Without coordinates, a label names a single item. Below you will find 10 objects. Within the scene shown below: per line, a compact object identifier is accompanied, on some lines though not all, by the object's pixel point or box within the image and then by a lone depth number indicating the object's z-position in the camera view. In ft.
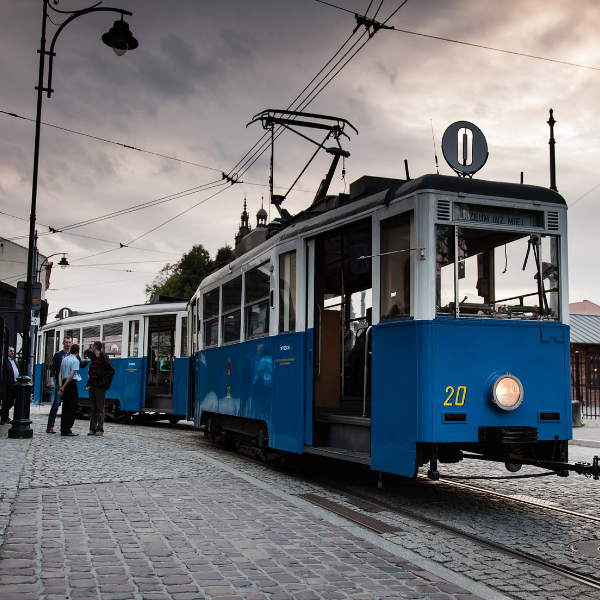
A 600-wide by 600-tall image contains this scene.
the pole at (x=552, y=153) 49.62
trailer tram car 54.60
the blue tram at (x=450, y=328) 20.04
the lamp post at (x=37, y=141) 40.65
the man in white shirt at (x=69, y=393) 42.65
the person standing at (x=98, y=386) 43.42
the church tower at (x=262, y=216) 244.14
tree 235.20
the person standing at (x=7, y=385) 48.44
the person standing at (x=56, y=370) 44.68
